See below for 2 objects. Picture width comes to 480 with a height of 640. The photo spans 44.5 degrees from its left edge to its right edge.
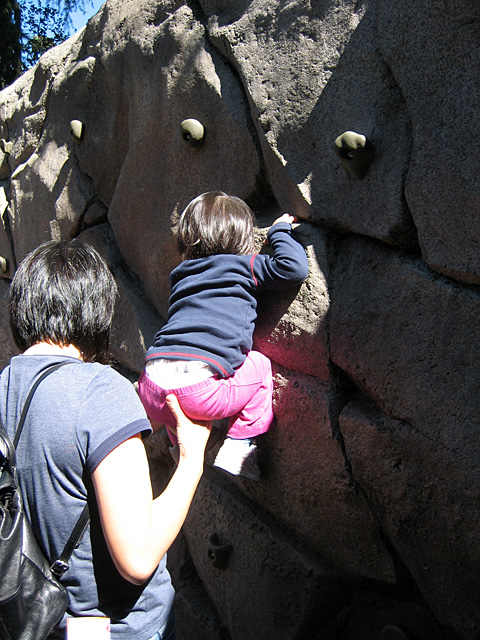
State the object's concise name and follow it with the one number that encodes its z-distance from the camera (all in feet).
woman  3.78
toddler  6.10
